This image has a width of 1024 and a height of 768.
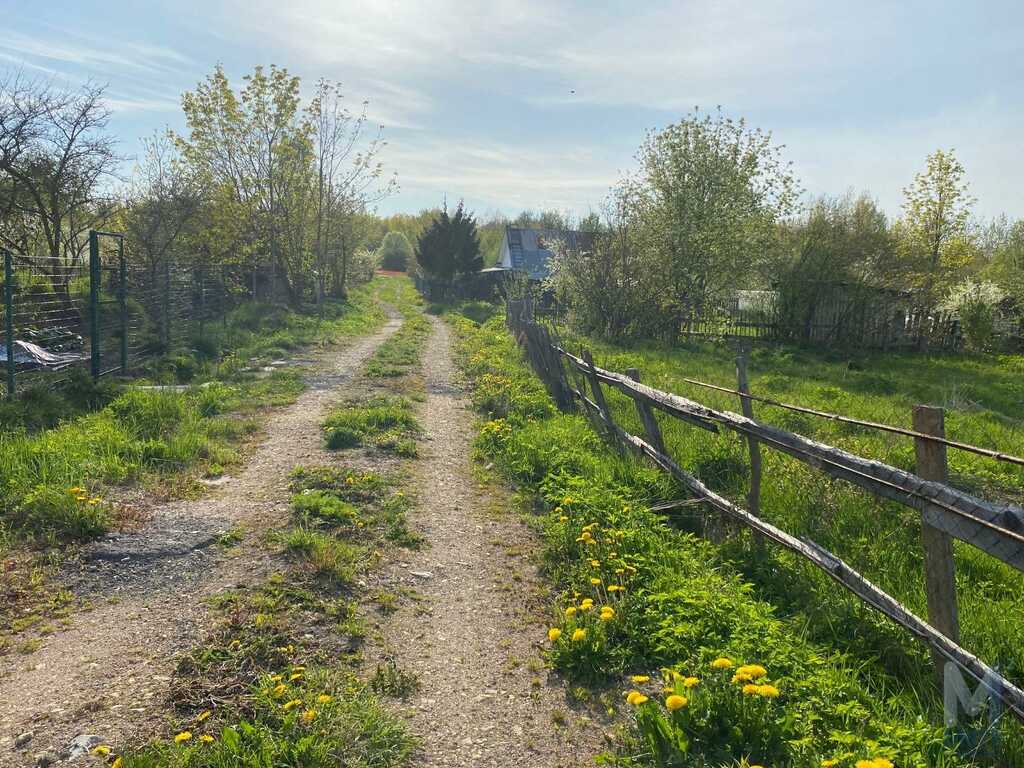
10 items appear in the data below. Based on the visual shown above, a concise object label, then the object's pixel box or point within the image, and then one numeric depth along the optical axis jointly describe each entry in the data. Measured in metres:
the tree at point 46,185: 14.85
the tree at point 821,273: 22.34
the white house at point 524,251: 44.64
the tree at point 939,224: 27.06
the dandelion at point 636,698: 2.90
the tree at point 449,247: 40.38
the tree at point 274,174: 21.69
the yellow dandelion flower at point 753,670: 2.90
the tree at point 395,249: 82.31
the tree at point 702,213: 21.22
